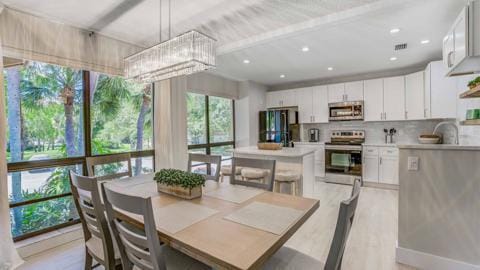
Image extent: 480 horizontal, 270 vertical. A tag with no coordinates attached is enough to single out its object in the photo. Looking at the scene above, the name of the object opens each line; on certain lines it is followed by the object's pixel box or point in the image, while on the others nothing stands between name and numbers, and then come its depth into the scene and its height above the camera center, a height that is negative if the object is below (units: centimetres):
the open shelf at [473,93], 157 +29
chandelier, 200 +74
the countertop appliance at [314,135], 573 -6
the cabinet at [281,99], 581 +91
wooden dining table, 95 -52
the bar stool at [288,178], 293 -61
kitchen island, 313 -40
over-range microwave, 500 +50
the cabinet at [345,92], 500 +93
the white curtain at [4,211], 211 -72
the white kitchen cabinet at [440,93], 367 +64
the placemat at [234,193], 171 -49
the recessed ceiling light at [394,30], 280 +129
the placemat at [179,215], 126 -51
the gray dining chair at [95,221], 145 -60
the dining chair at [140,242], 104 -56
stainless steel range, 486 -56
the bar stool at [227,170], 337 -57
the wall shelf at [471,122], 174 +7
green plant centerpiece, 173 -40
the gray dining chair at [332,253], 101 -60
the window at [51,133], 247 +2
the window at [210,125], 457 +18
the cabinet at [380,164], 451 -68
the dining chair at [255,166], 204 -31
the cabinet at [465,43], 156 +67
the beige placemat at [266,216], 122 -51
